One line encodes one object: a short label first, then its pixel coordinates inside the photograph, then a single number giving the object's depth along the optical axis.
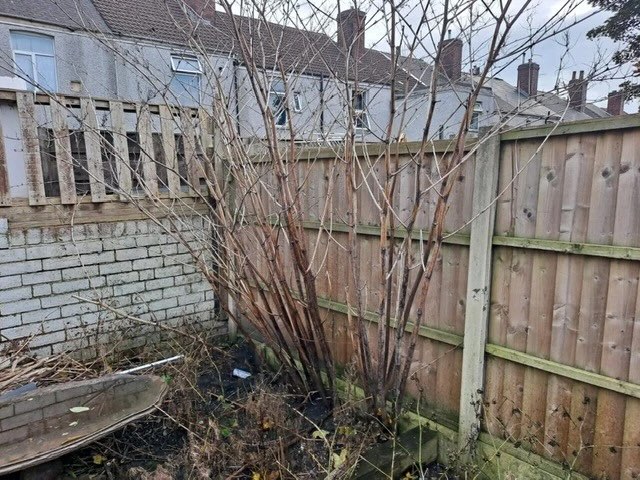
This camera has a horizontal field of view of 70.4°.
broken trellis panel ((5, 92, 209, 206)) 3.85
